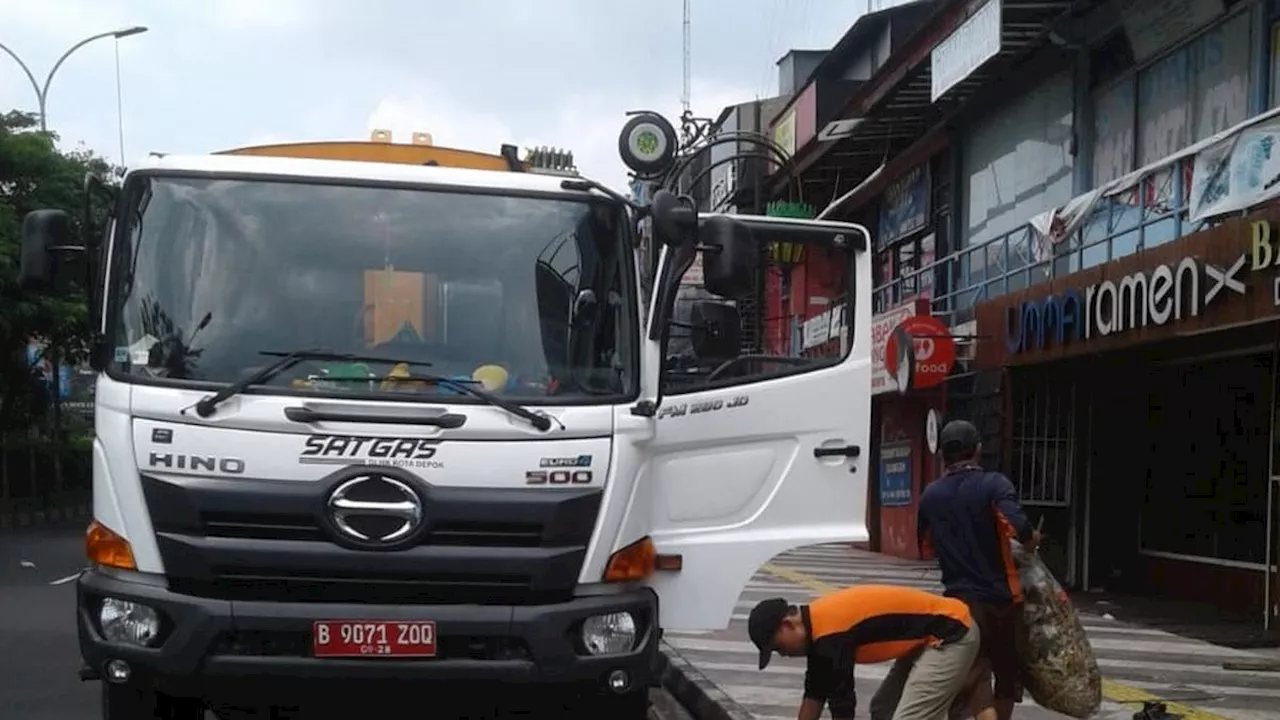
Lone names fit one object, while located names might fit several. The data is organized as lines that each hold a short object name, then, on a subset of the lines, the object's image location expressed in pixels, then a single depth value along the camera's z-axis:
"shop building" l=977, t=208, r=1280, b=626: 11.52
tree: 24.94
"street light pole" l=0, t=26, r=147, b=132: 29.47
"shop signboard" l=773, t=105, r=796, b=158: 32.34
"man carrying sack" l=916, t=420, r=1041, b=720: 6.57
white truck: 5.52
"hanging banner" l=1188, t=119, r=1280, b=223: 10.16
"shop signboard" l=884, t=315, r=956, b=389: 17.00
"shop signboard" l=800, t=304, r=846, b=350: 7.26
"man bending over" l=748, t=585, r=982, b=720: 5.44
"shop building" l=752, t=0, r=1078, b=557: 17.23
